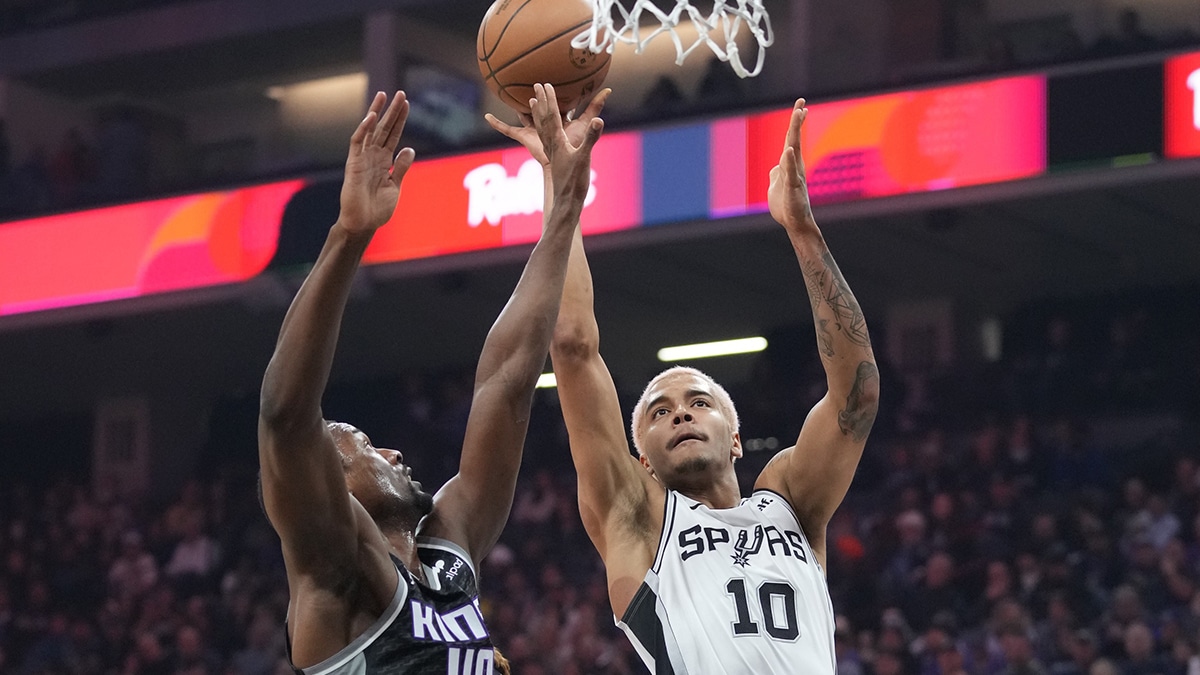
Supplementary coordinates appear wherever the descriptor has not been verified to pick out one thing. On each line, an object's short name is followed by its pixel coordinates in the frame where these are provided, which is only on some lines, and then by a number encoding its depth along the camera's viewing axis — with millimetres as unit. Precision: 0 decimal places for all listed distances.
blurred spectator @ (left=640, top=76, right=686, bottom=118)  24719
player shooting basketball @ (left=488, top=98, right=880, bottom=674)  7797
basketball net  7859
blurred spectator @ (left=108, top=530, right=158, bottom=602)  28484
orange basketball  8016
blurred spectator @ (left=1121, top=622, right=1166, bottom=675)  17797
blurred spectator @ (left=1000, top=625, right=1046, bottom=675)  18406
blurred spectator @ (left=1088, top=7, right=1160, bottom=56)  20484
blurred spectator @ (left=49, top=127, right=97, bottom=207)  28531
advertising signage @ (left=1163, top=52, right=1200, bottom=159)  19828
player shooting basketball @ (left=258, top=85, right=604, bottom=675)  5359
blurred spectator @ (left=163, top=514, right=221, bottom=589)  28187
